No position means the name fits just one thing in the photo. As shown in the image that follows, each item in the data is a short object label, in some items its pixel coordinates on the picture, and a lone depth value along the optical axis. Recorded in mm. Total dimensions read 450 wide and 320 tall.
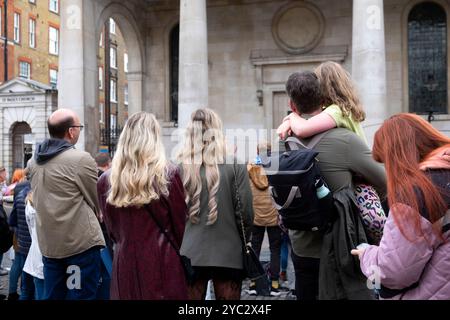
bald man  4500
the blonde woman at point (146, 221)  3621
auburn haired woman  2438
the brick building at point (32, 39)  39375
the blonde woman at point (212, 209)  4113
